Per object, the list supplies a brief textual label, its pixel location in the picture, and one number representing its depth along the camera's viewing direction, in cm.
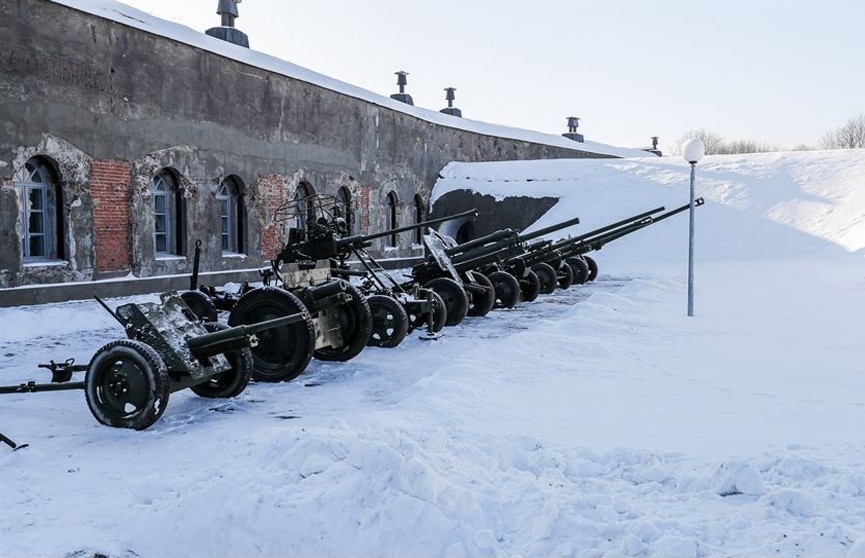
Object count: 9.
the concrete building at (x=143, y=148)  1092
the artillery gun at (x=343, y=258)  909
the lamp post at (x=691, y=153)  1087
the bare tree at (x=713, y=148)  6353
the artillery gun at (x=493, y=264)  1071
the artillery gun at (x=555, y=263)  1340
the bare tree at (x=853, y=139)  5625
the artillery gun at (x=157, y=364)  512
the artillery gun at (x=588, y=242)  1391
